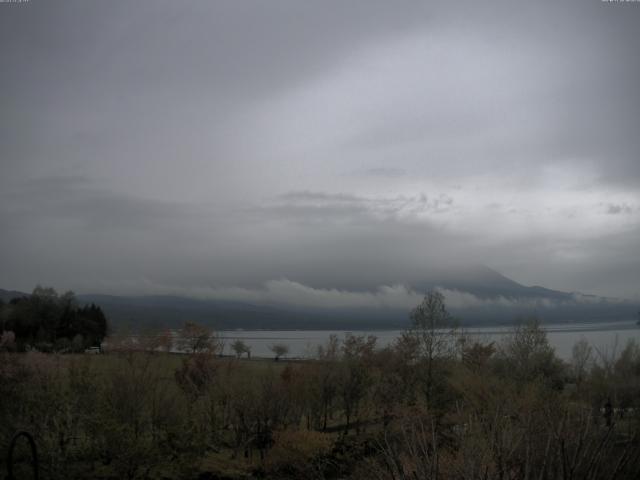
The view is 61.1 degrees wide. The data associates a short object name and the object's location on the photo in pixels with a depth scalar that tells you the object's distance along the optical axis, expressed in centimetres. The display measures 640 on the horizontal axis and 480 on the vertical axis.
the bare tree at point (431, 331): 3738
